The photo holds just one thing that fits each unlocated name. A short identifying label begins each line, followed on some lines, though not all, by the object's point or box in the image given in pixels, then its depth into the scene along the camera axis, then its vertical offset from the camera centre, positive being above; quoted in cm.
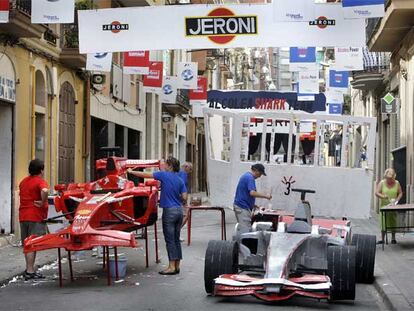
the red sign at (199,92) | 3057 +215
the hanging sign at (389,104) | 2442 +140
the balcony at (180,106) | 3879 +215
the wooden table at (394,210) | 1624 -117
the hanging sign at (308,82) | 2549 +214
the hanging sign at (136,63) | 2204 +229
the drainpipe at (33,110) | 1919 +93
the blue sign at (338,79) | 2722 +234
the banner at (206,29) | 1490 +220
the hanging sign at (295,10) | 1451 +241
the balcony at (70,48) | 2139 +260
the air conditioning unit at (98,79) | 2456 +210
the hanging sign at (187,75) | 2731 +246
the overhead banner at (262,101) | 2441 +157
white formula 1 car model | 948 -129
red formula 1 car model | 1122 -85
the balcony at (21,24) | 1628 +249
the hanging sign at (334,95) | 2773 +188
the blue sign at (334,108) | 2872 +151
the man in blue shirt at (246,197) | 1446 -75
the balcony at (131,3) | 2829 +501
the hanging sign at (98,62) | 1970 +208
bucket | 1238 -166
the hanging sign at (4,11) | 1363 +223
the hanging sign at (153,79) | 2553 +218
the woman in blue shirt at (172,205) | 1248 -76
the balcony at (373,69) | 2823 +278
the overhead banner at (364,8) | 1364 +231
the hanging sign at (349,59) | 2222 +245
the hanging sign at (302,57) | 2299 +258
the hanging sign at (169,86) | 2764 +213
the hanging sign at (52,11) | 1377 +226
